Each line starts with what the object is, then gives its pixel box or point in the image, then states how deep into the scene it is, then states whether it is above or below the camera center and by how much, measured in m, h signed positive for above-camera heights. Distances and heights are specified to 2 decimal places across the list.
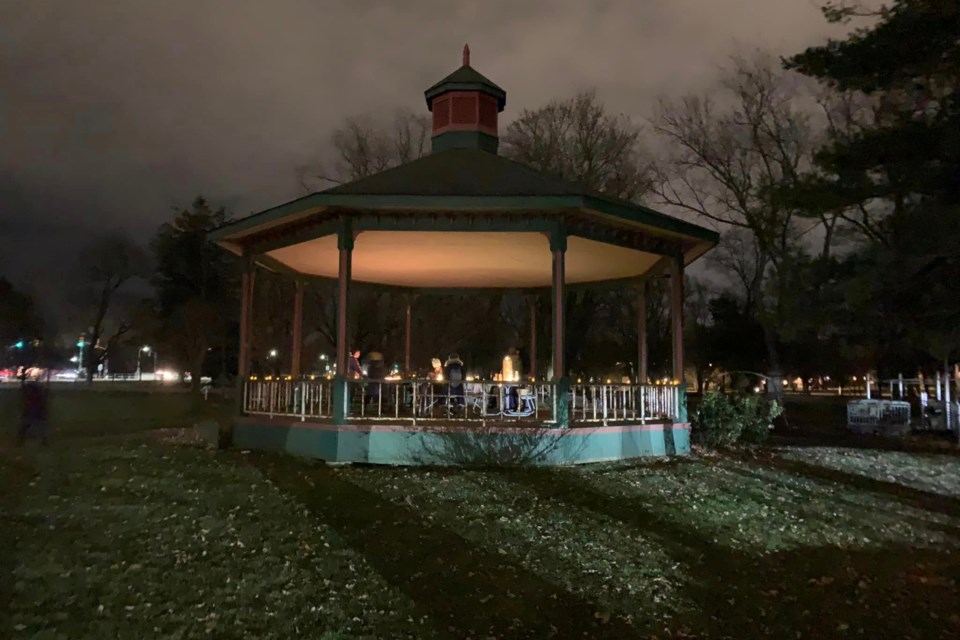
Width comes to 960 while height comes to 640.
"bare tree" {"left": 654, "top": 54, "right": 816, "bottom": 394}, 30.00 +8.74
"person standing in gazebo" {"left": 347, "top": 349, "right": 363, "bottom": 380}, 14.31 +0.36
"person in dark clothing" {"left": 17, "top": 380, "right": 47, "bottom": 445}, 12.86 -0.39
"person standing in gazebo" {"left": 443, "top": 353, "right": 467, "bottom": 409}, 15.62 +0.30
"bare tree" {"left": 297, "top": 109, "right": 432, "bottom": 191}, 33.03 +9.92
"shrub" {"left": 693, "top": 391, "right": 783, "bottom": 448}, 14.80 -0.61
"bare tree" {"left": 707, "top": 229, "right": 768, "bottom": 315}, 38.41 +6.36
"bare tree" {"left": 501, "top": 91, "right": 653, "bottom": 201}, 31.08 +9.72
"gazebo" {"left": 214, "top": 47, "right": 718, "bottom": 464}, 11.09 +2.51
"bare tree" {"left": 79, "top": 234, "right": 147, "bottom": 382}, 61.09 +7.05
